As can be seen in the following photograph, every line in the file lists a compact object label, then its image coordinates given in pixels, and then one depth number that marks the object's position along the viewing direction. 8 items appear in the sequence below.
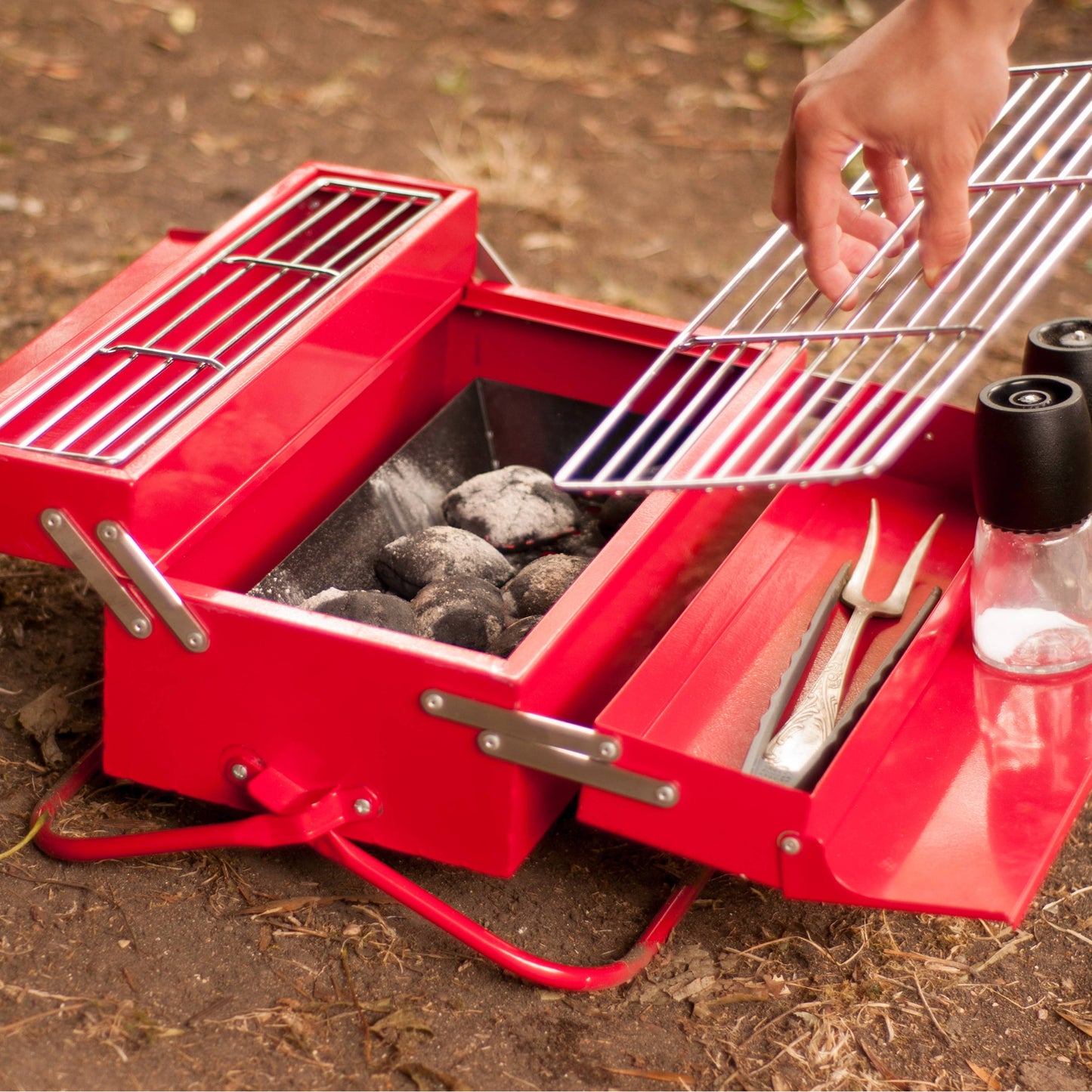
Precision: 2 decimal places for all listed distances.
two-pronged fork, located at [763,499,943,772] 1.73
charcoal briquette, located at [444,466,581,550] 1.93
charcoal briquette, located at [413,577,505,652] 1.83
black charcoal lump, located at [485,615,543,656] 1.80
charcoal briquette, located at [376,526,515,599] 1.88
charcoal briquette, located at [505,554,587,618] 1.87
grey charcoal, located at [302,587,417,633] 1.82
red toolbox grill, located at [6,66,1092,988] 1.69
